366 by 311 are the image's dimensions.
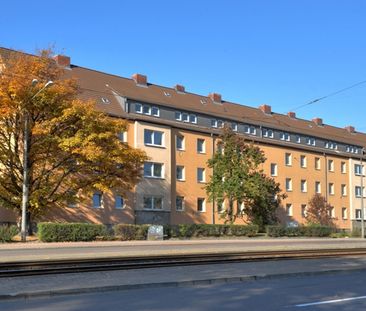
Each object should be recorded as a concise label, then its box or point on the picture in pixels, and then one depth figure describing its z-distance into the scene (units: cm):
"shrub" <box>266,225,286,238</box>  4494
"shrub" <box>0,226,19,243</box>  3033
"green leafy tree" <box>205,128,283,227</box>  4525
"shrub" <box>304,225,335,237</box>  4890
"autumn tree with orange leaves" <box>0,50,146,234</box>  3234
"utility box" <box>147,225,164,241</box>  3603
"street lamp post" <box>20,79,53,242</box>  3075
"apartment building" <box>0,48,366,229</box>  4600
